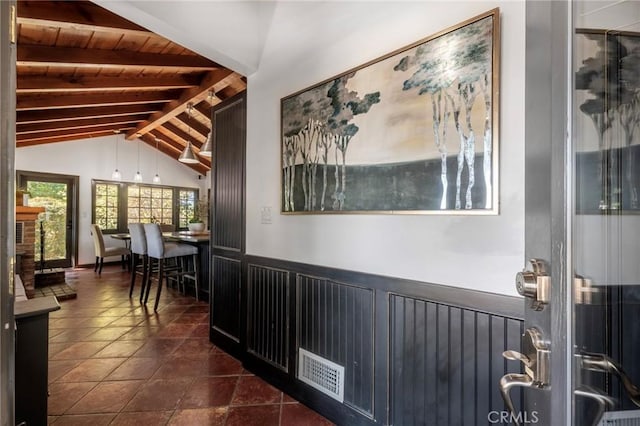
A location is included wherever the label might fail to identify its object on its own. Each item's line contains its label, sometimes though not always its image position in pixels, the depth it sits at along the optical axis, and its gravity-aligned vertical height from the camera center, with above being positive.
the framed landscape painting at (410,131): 1.18 +0.41
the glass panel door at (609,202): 0.58 +0.03
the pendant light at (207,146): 4.17 +0.97
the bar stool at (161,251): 3.89 -0.53
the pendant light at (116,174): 7.04 +0.95
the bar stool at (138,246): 4.22 -0.50
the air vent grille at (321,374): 1.71 -1.00
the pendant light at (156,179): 7.53 +0.90
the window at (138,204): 7.01 +0.23
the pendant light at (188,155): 4.70 +0.94
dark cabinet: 1.25 -0.67
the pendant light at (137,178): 7.17 +0.89
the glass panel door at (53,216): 5.88 -0.08
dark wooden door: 2.47 -0.09
